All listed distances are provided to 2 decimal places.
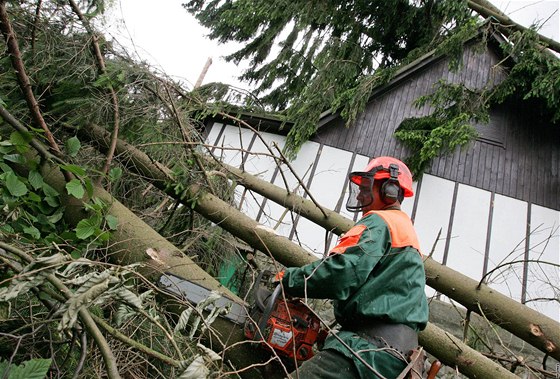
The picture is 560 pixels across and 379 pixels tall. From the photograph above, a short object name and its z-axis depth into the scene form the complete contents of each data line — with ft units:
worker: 6.24
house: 23.47
